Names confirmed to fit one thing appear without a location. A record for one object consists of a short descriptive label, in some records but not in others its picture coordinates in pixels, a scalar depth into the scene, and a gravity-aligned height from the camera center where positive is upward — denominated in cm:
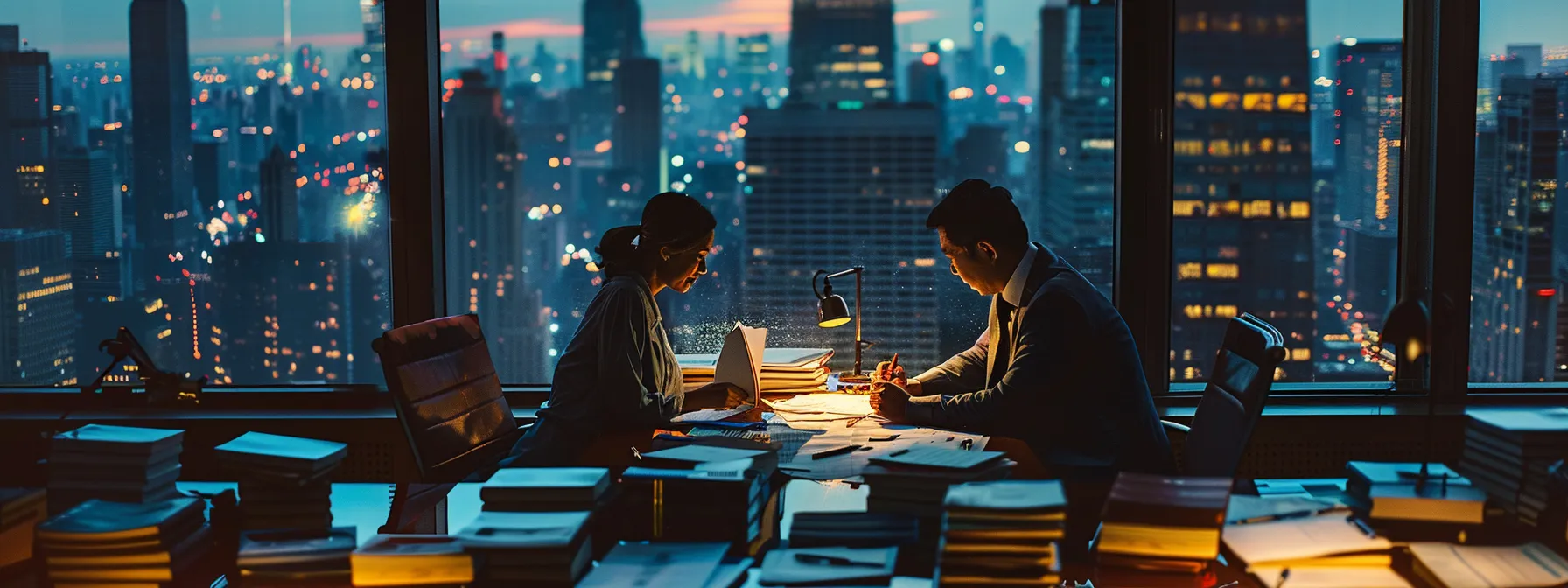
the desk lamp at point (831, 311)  380 -30
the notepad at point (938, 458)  229 -47
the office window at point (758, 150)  454 +23
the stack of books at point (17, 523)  201 -50
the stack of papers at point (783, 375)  386 -51
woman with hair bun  317 -38
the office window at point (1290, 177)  443 +12
